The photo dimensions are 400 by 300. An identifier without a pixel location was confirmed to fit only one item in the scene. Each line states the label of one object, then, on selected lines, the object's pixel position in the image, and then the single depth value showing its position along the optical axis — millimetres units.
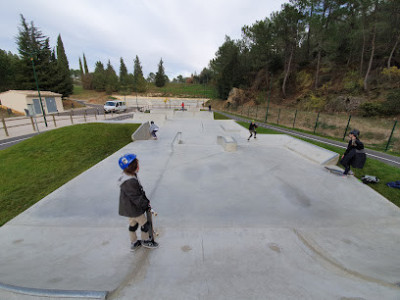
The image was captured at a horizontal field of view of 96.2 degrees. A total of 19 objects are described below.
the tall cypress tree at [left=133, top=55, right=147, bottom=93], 67188
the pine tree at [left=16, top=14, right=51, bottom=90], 34656
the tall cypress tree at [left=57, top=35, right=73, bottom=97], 38516
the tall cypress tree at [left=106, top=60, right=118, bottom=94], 64200
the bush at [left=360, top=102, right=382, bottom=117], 20844
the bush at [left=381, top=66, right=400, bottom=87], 22578
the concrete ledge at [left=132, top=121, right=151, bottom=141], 11311
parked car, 28328
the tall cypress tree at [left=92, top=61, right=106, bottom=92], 66500
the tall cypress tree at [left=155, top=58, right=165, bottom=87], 77269
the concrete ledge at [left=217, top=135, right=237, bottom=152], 9383
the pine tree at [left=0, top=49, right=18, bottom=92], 36875
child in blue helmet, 2758
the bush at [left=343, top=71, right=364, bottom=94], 25781
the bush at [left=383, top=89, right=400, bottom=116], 19484
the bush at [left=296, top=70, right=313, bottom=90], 34794
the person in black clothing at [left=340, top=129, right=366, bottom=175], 6425
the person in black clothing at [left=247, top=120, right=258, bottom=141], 11867
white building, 25297
